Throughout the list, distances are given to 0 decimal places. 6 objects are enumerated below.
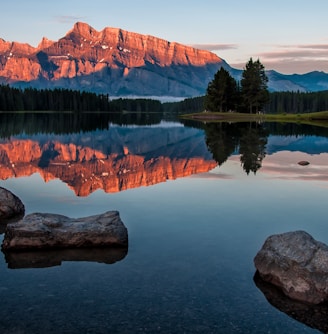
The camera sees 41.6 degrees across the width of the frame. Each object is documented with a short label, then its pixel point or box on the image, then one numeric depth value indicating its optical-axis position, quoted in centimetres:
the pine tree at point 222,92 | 14738
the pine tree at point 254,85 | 14538
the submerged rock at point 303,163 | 3925
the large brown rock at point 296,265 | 1212
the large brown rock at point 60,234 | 1591
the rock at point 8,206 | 1992
